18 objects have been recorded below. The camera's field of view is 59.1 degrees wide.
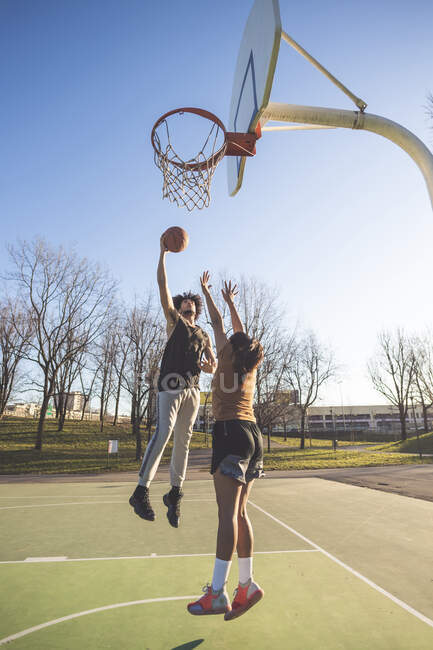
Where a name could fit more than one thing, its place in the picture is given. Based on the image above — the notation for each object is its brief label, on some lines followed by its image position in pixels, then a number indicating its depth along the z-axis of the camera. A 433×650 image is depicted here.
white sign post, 20.34
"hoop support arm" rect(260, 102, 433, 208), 4.15
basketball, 3.40
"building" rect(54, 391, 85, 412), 85.63
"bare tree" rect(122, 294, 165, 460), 25.78
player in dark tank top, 3.06
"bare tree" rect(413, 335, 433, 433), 39.28
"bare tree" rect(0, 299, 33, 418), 30.97
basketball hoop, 4.83
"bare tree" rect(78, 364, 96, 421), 41.41
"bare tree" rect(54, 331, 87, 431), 31.73
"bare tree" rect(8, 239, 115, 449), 25.41
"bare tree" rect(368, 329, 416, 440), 42.16
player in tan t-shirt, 2.85
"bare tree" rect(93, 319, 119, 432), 32.59
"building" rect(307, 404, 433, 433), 88.94
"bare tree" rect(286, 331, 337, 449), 40.86
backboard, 3.57
